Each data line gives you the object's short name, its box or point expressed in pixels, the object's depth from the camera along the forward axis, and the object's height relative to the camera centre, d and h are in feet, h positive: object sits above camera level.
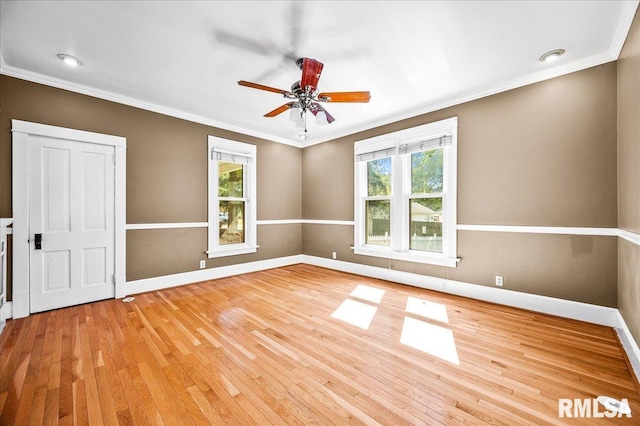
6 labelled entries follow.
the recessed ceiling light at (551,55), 8.61 +5.22
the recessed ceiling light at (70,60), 8.87 +5.24
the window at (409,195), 12.47 +0.92
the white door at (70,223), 10.08 -0.43
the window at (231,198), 15.06 +0.88
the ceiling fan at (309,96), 7.81 +3.77
